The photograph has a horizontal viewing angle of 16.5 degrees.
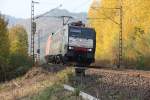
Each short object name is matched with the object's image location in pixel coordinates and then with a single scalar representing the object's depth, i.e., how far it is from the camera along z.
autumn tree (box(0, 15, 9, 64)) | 59.21
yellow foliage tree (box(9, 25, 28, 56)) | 117.43
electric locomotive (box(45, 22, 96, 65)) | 39.56
